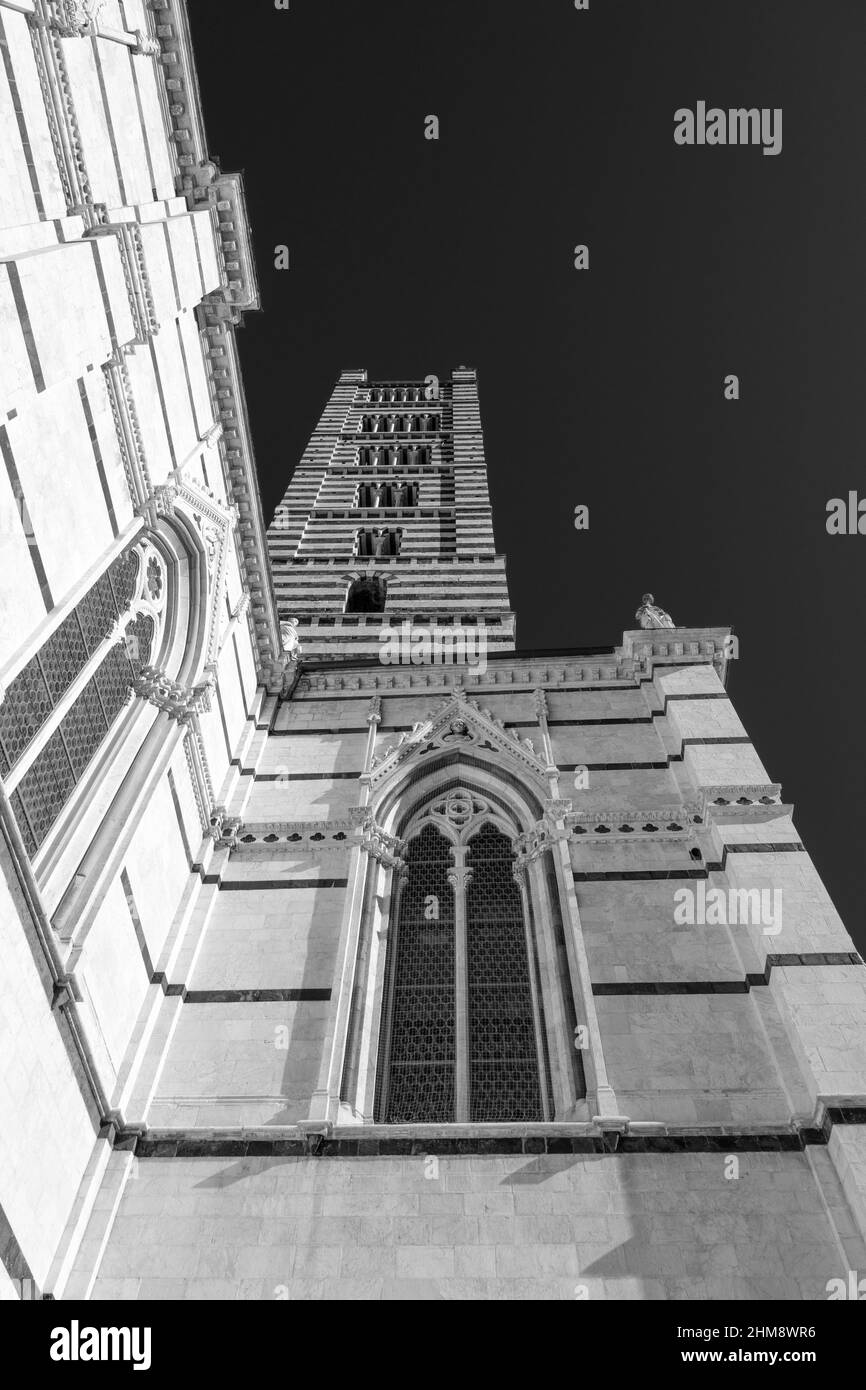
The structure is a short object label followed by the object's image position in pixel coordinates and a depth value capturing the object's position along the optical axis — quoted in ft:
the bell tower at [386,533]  83.05
